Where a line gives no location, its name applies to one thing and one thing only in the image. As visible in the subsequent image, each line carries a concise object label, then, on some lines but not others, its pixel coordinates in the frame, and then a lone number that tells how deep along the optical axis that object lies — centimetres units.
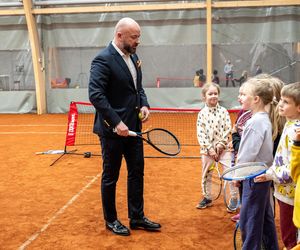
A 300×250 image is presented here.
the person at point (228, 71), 1514
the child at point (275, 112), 321
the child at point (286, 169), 279
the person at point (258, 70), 1513
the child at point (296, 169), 248
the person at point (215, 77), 1494
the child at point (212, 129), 470
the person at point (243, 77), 1522
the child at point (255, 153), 297
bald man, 391
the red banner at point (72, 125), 822
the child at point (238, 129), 399
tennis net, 830
